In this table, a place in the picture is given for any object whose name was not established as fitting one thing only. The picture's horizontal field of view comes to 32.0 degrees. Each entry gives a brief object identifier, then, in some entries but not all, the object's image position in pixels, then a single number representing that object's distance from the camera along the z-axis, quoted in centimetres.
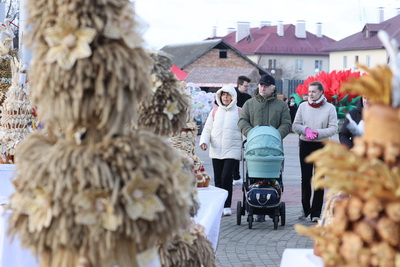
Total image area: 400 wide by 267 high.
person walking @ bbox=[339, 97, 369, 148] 743
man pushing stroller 865
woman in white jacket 888
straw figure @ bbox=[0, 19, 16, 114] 702
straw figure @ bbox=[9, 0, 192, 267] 284
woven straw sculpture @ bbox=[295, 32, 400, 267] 264
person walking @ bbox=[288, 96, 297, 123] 1911
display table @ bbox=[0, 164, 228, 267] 573
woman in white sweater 845
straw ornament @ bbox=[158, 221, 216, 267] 395
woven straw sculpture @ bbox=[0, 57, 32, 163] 618
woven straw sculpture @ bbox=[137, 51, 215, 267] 399
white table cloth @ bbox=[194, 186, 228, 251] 573
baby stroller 814
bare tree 2182
